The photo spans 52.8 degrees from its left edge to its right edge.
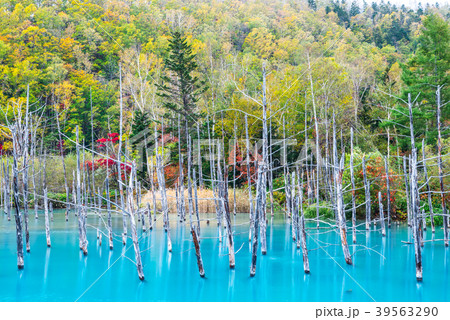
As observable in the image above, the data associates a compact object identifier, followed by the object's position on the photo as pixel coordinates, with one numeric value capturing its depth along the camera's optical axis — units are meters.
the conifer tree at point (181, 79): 22.62
